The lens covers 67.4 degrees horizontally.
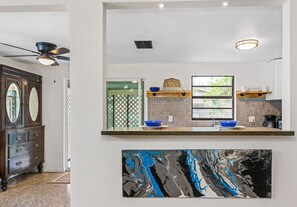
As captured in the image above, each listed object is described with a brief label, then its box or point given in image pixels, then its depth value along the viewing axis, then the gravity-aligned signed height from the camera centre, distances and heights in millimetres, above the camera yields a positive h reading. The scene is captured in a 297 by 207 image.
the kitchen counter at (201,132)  1890 -260
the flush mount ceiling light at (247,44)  3203 +851
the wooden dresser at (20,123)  3707 -398
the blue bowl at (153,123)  2180 -207
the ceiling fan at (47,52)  3151 +704
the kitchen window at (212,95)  4902 +154
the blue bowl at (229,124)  2133 -211
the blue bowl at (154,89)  4636 +271
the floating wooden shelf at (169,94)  4664 +170
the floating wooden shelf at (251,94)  4570 +166
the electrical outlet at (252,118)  4715 -351
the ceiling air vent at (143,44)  3389 +909
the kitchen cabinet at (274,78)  4359 +472
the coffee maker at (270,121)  4484 -393
